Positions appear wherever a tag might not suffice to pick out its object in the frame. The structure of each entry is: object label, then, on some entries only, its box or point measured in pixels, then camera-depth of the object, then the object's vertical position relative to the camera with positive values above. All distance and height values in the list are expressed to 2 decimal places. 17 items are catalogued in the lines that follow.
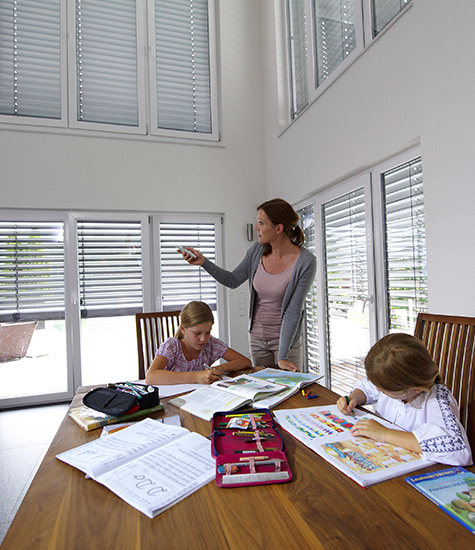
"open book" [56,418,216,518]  0.75 -0.41
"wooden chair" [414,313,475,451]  1.29 -0.29
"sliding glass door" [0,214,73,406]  3.51 -0.25
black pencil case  1.17 -0.37
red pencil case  0.80 -0.40
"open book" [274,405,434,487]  0.82 -0.42
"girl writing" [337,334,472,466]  0.86 -0.35
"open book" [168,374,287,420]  1.23 -0.41
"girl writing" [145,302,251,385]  1.77 -0.34
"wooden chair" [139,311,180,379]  2.19 -0.31
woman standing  1.86 -0.02
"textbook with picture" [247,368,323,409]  1.27 -0.40
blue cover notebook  0.67 -0.42
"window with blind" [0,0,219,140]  3.52 +2.13
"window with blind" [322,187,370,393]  2.62 -0.06
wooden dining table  0.63 -0.43
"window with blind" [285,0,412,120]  2.36 +1.76
